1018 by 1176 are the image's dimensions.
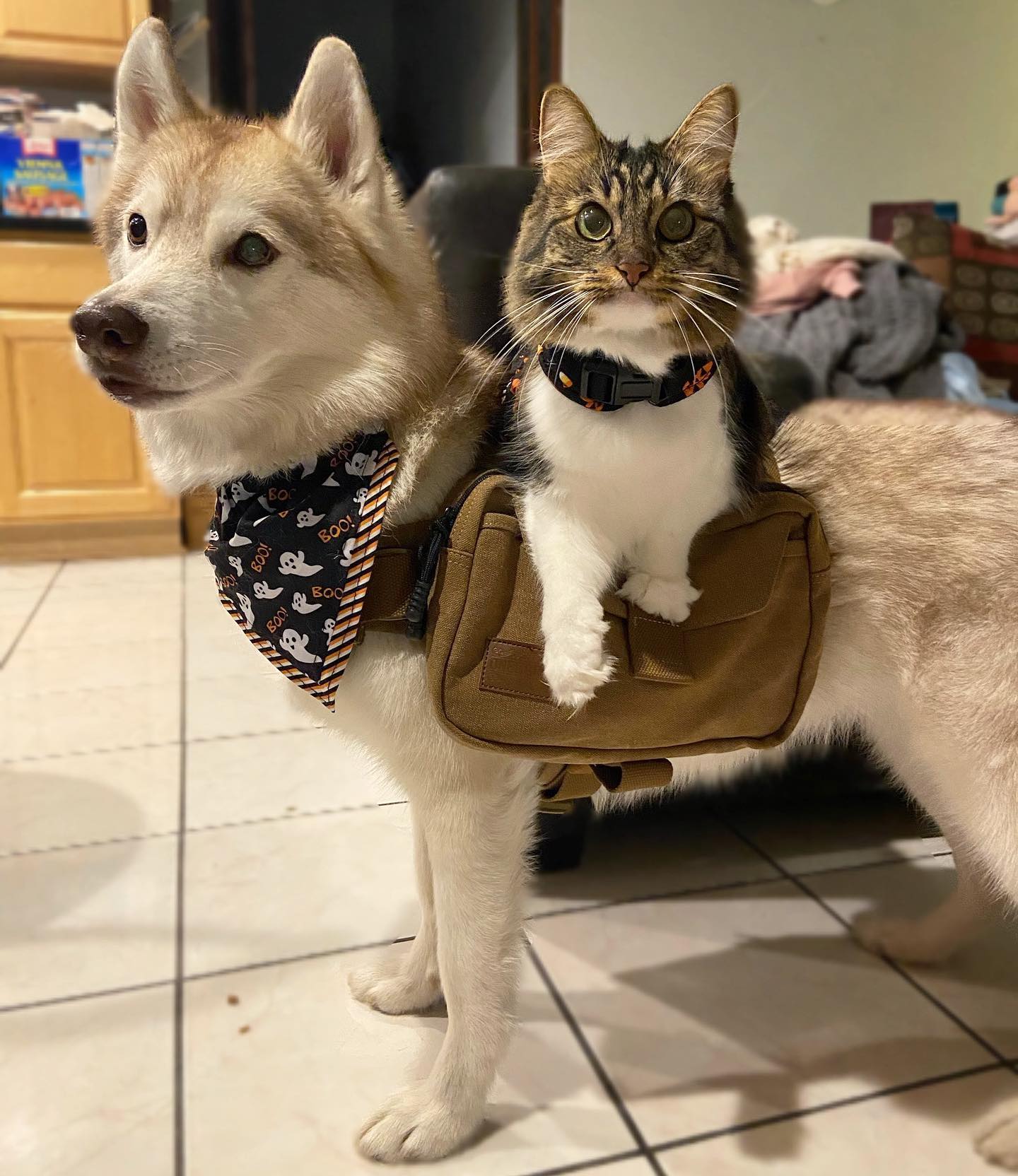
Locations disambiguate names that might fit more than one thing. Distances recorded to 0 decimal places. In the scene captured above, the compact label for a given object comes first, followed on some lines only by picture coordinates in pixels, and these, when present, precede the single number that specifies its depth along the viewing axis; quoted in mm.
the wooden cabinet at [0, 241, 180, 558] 3020
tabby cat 733
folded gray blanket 1815
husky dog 857
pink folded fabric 1946
